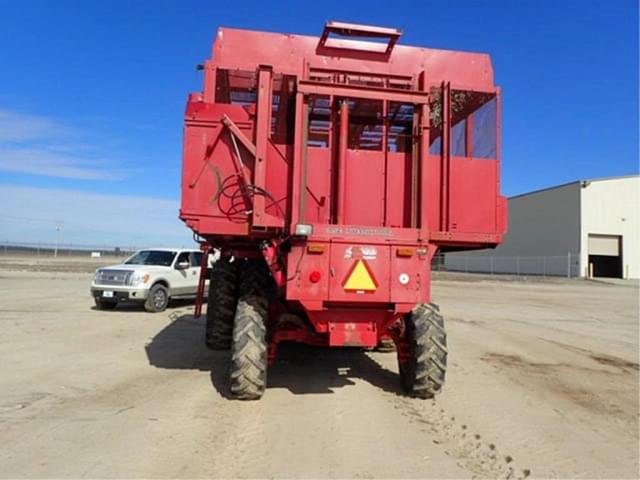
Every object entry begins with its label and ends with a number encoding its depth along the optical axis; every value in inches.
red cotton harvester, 230.1
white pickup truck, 597.3
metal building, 1770.4
